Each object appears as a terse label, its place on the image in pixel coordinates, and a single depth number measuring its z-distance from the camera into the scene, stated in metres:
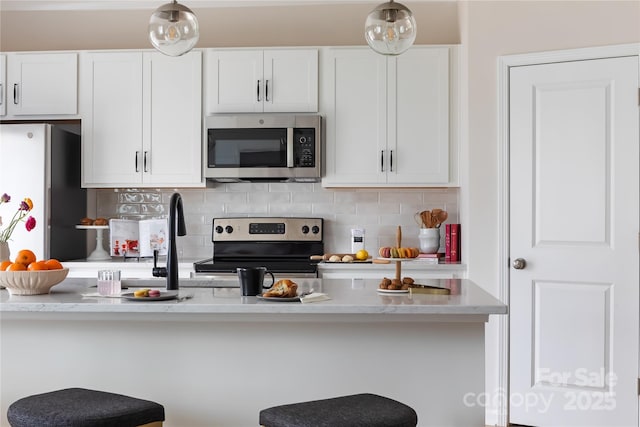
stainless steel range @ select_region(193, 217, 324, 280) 4.32
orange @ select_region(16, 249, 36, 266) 2.32
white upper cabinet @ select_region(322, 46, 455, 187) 4.00
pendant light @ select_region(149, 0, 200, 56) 2.31
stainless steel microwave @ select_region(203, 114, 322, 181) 4.02
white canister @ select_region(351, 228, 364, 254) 4.24
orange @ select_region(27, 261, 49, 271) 2.29
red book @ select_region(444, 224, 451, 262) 4.06
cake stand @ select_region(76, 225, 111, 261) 4.23
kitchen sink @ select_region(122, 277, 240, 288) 2.64
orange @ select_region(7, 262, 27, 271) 2.27
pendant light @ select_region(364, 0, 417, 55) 2.31
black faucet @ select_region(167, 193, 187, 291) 2.34
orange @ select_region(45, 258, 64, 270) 2.32
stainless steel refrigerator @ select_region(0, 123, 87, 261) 3.95
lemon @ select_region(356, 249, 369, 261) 3.98
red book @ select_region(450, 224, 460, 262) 4.03
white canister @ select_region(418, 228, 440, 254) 4.14
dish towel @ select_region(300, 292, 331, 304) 2.05
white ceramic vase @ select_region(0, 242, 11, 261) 2.71
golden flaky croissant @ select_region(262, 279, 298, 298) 2.12
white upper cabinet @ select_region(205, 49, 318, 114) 4.07
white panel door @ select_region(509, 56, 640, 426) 3.38
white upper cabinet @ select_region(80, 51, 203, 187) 4.13
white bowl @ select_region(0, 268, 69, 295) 2.25
